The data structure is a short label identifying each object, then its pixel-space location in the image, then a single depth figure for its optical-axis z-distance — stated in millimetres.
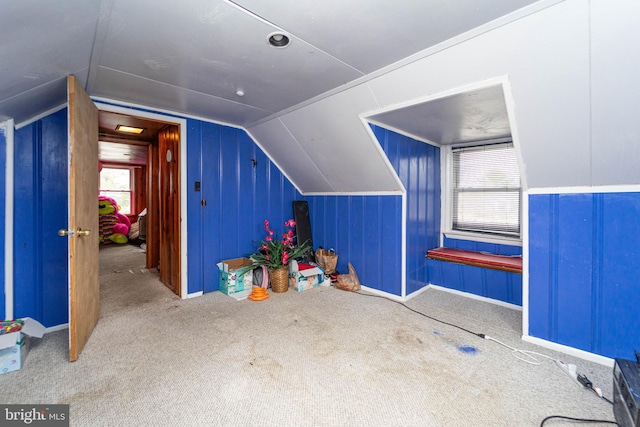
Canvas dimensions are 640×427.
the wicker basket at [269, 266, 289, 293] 3502
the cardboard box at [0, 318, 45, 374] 1880
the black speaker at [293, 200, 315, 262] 4172
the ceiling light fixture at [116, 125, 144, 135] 3760
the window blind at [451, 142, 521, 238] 3450
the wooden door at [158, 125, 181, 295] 3363
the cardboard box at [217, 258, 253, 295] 3396
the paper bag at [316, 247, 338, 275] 3922
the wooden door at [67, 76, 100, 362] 1950
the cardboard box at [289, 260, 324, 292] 3568
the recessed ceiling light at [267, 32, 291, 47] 1723
